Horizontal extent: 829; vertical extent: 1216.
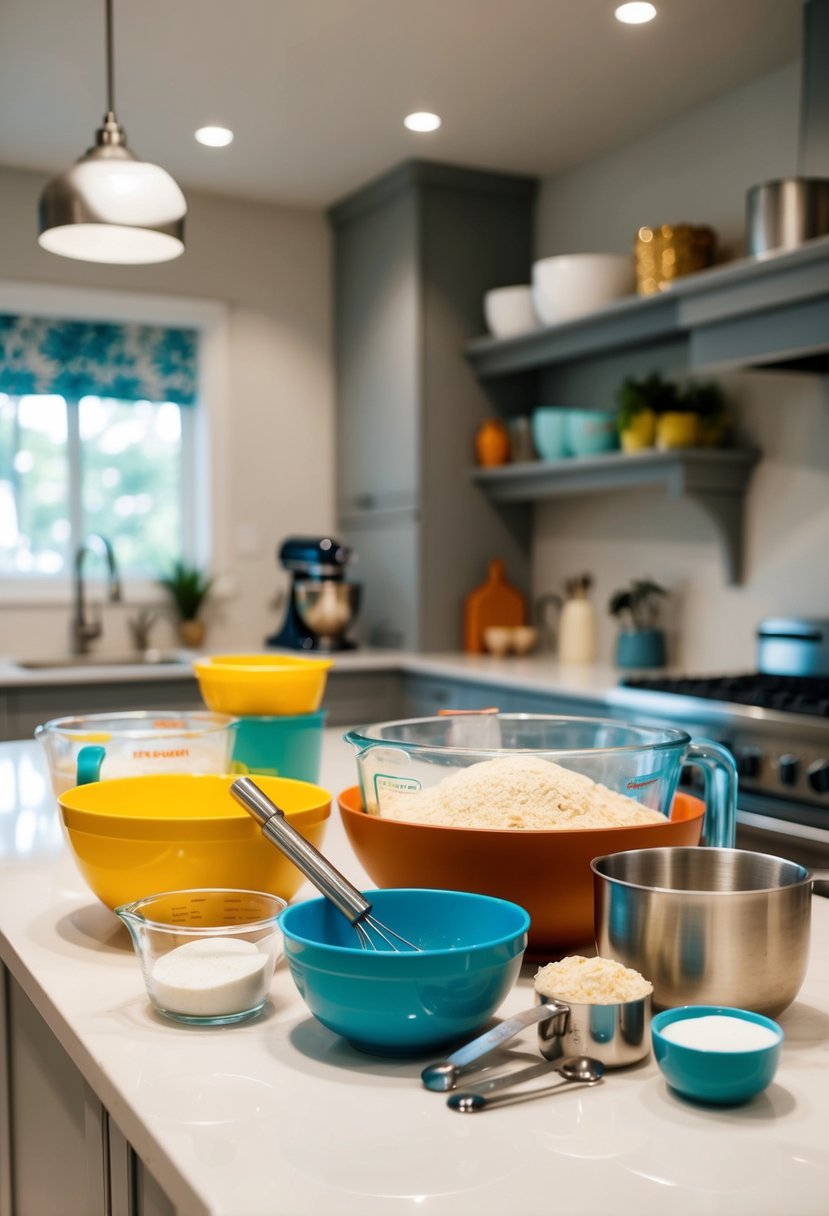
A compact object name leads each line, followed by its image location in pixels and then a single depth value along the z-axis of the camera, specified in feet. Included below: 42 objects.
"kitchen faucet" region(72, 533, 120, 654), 13.44
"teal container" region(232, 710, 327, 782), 4.97
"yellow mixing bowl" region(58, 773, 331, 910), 3.32
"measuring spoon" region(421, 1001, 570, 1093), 2.44
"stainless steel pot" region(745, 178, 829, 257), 8.48
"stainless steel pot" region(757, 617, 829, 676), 9.69
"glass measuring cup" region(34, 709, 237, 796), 4.27
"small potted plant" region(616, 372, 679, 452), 10.84
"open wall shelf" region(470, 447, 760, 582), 10.35
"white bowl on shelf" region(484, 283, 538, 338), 12.46
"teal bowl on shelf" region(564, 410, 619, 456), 11.59
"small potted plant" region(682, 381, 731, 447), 10.57
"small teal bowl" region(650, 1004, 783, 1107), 2.33
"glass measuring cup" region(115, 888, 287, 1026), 2.81
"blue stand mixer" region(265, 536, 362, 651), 13.16
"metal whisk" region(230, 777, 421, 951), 2.82
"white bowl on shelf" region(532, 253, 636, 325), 11.30
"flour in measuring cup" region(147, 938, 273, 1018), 2.80
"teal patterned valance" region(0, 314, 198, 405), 13.69
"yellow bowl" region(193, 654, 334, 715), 5.09
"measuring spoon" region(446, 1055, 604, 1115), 2.37
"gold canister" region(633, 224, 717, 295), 10.40
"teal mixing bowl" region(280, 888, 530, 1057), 2.47
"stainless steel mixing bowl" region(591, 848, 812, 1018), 2.60
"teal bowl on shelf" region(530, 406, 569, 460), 12.03
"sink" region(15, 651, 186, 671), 13.23
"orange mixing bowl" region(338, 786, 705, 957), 3.10
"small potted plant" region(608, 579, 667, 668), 11.41
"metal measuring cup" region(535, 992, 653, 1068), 2.52
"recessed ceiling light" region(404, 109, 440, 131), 11.40
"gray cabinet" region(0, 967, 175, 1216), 2.81
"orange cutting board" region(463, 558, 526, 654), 13.38
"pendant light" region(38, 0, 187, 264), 6.07
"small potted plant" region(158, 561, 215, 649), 14.16
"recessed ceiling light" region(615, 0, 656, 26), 9.01
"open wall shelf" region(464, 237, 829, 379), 8.35
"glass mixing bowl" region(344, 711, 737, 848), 3.41
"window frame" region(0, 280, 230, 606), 13.46
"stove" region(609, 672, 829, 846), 7.66
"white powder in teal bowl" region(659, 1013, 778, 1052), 2.39
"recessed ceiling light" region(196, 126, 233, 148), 11.75
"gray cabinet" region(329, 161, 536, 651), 13.15
